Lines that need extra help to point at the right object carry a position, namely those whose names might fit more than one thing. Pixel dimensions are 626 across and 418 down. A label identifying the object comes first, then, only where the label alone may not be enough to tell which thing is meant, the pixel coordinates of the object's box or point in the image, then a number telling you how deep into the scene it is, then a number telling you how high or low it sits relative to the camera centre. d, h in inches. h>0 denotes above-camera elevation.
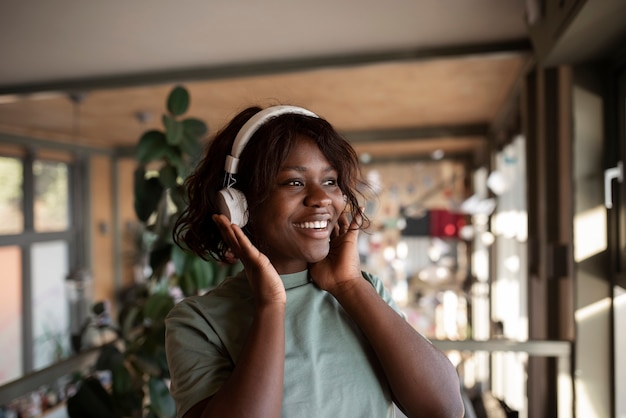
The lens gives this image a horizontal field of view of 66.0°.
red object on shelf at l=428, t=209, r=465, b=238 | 259.8 -11.4
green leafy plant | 75.9 -10.8
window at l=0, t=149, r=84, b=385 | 203.9 -21.0
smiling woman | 28.0 -6.9
